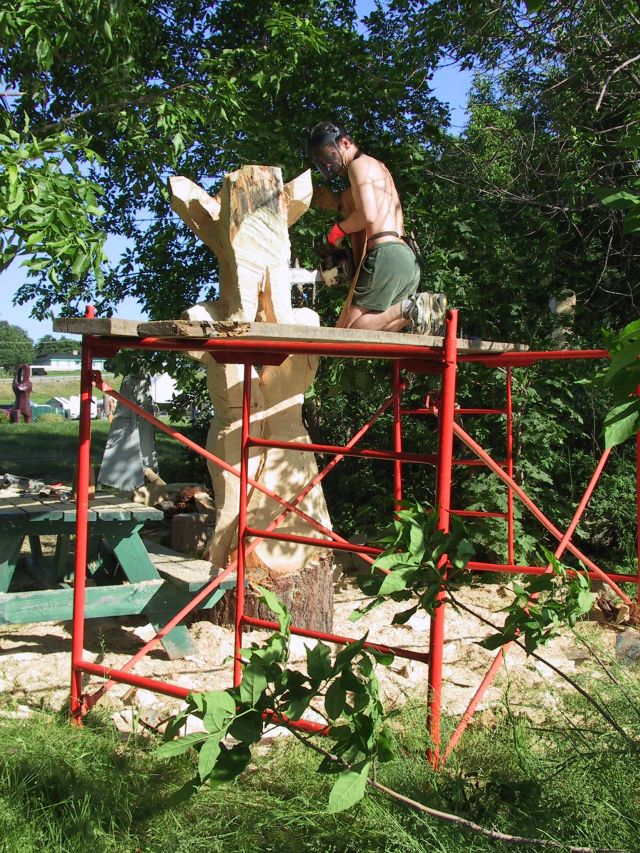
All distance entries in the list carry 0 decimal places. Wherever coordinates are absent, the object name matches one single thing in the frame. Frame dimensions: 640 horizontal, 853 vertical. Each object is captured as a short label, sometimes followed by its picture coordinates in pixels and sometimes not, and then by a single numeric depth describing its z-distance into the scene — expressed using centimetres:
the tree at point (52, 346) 6604
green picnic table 409
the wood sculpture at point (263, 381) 464
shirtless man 391
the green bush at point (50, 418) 2515
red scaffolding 276
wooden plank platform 281
